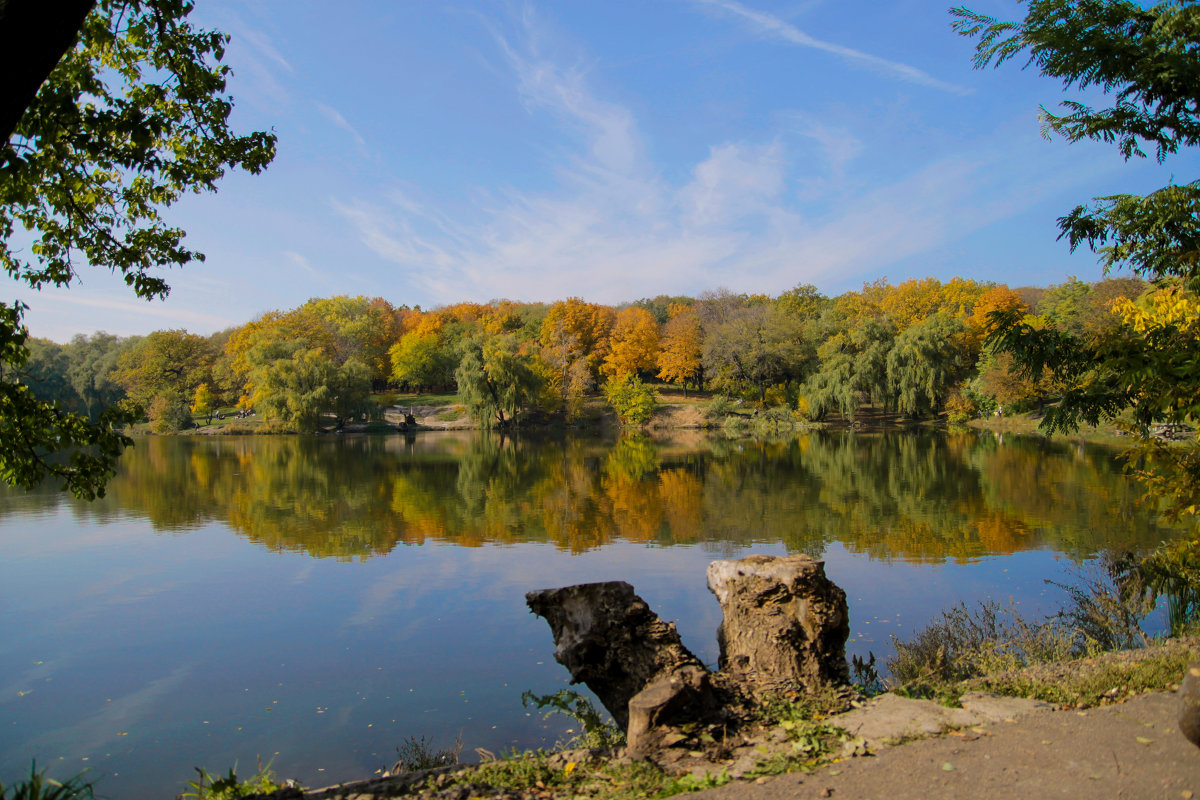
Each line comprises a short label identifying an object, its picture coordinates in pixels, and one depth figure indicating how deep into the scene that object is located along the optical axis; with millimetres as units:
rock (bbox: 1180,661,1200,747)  3908
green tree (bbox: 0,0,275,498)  5305
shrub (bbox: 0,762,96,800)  3506
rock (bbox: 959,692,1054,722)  4863
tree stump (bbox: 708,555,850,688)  5668
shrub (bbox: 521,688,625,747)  5566
